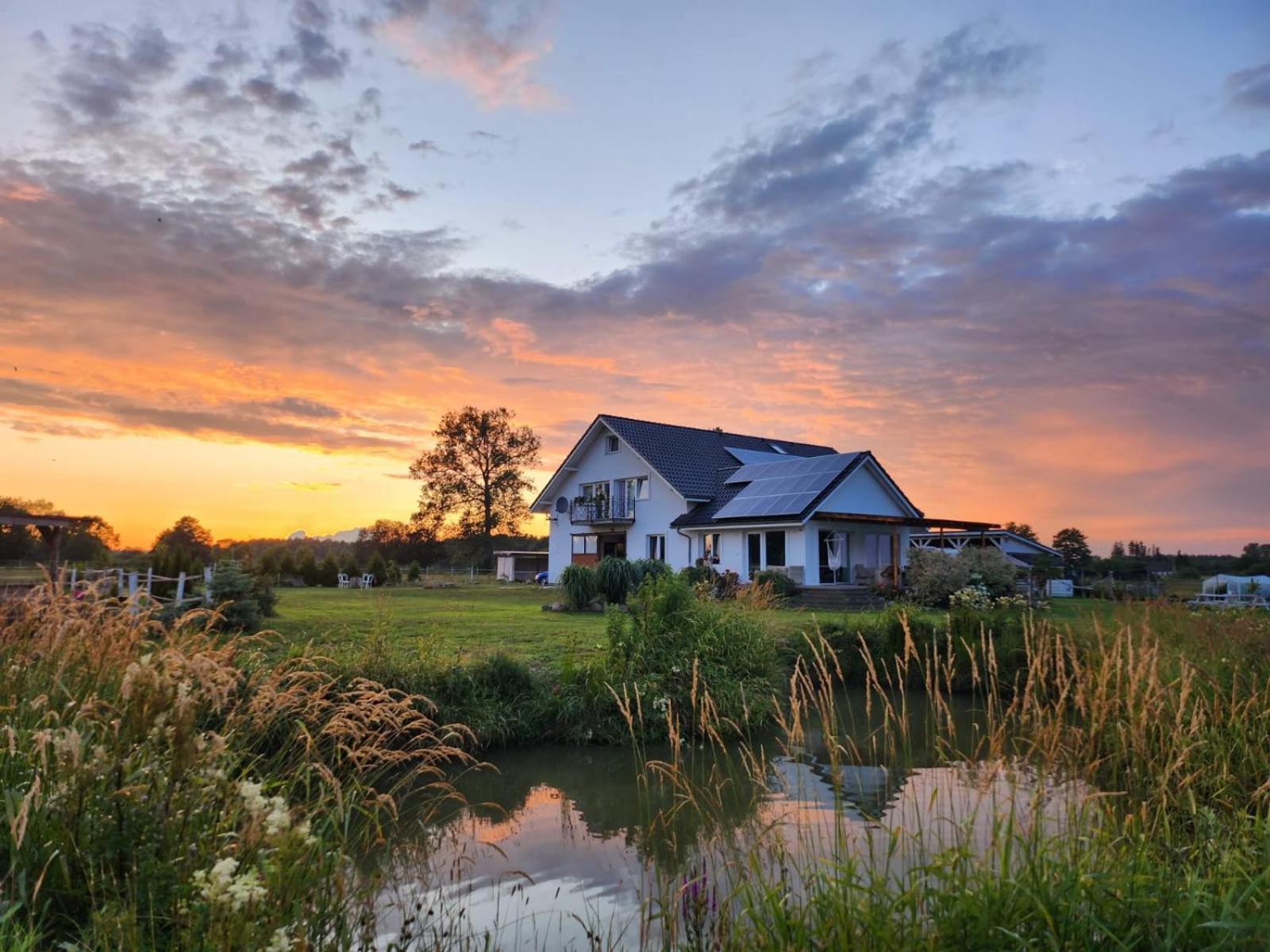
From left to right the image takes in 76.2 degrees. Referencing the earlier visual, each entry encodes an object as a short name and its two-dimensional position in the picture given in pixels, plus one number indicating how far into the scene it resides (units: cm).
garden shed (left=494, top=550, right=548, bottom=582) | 4547
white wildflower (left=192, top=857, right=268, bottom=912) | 221
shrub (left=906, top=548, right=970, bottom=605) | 2308
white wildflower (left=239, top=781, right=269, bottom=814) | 246
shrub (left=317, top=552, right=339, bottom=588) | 3644
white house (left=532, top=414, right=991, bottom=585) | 2761
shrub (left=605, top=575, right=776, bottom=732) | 933
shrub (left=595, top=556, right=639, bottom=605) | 2222
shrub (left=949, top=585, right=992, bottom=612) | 1756
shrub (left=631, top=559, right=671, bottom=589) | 2259
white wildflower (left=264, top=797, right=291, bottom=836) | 244
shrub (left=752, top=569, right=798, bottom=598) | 2506
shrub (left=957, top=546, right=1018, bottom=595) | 2341
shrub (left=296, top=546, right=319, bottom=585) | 3641
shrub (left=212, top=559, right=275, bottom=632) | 1459
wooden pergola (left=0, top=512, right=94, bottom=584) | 1745
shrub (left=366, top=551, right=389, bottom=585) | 3703
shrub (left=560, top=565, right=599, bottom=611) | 2202
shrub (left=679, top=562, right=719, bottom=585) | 2561
